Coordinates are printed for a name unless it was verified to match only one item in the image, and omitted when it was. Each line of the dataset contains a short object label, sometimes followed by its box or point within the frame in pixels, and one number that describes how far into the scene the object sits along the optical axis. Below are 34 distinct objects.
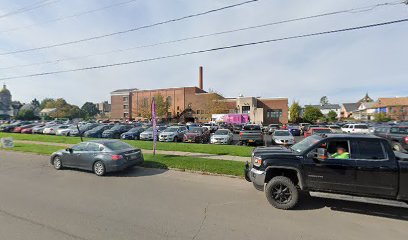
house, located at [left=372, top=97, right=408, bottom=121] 59.16
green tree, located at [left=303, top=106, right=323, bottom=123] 58.78
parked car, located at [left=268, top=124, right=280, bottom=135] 28.23
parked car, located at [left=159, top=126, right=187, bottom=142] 19.06
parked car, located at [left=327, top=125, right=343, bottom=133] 26.69
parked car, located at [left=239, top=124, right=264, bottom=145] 15.25
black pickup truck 4.31
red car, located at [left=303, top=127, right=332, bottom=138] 18.74
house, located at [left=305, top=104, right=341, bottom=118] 114.55
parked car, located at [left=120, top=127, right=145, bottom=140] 21.45
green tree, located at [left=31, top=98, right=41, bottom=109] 145.38
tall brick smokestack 73.04
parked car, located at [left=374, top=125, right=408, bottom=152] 12.85
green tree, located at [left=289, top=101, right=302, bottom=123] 56.30
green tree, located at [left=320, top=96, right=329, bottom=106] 138.98
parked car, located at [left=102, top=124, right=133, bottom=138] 22.23
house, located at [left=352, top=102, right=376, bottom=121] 73.09
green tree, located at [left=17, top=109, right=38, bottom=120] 72.88
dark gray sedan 7.55
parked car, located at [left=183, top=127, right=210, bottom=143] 17.64
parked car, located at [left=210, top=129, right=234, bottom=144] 16.94
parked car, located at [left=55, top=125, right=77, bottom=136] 25.21
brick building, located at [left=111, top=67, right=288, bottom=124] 56.72
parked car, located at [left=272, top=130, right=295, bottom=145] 15.04
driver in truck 4.68
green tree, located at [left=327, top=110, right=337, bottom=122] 70.38
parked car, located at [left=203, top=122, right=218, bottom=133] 30.39
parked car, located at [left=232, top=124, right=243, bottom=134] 31.30
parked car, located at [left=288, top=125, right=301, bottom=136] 26.00
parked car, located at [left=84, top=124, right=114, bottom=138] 23.04
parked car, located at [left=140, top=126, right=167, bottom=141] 20.61
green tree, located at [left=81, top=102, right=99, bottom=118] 135.88
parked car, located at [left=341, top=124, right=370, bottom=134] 25.33
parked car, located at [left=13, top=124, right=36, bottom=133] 29.14
